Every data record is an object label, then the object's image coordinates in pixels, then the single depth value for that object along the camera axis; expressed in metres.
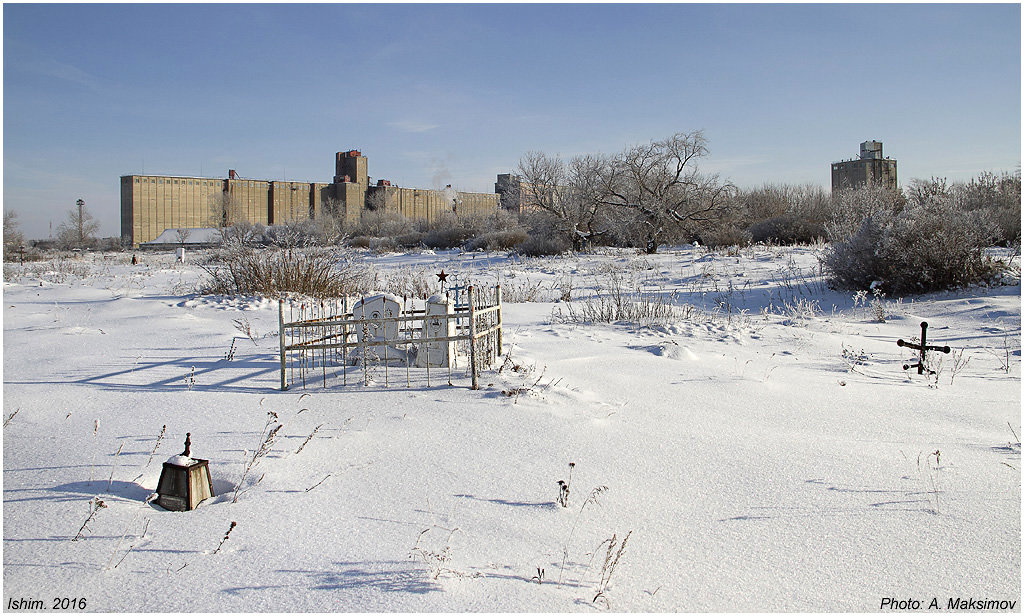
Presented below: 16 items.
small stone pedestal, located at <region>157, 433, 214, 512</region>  3.25
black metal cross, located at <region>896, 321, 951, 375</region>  6.09
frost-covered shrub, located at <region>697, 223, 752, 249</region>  27.78
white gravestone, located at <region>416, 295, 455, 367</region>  5.82
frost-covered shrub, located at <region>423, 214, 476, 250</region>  39.88
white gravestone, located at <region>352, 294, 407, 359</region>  5.80
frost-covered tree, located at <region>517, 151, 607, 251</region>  31.94
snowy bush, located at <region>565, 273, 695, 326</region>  9.54
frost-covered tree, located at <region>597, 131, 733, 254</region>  30.17
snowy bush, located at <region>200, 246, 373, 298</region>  12.38
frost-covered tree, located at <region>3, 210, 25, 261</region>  33.41
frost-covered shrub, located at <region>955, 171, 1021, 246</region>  19.64
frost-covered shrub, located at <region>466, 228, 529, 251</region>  31.88
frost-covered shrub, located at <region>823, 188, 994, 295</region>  12.02
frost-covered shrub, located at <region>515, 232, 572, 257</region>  27.66
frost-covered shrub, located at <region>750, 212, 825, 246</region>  28.62
